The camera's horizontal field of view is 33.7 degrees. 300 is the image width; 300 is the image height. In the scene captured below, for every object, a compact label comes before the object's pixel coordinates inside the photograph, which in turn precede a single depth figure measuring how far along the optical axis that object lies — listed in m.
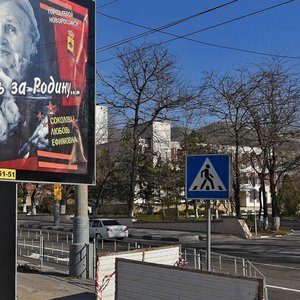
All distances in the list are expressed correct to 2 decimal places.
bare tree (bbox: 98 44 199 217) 38.91
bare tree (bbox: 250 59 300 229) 30.88
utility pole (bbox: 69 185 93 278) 12.31
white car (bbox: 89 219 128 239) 29.66
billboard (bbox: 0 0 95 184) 7.23
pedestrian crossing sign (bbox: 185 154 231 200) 7.10
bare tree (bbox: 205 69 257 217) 31.58
